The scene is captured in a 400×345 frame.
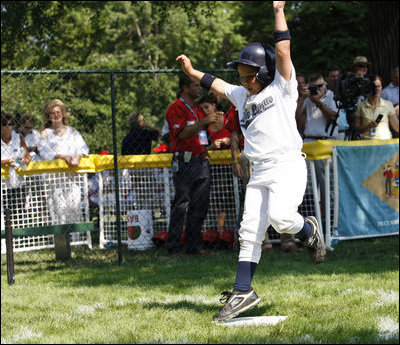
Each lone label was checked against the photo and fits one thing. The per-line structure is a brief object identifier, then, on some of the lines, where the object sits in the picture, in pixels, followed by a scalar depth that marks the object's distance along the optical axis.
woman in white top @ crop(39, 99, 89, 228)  19.22
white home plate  9.88
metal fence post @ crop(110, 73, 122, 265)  17.23
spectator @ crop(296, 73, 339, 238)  19.50
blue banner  18.50
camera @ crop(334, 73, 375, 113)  19.19
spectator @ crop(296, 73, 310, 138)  19.04
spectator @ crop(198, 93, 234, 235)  19.28
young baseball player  10.39
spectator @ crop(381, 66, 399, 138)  22.14
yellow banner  18.41
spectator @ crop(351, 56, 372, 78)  21.44
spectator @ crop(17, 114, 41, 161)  20.33
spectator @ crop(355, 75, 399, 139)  20.05
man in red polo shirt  17.94
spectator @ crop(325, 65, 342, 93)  21.20
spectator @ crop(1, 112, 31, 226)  18.89
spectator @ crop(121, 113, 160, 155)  20.59
